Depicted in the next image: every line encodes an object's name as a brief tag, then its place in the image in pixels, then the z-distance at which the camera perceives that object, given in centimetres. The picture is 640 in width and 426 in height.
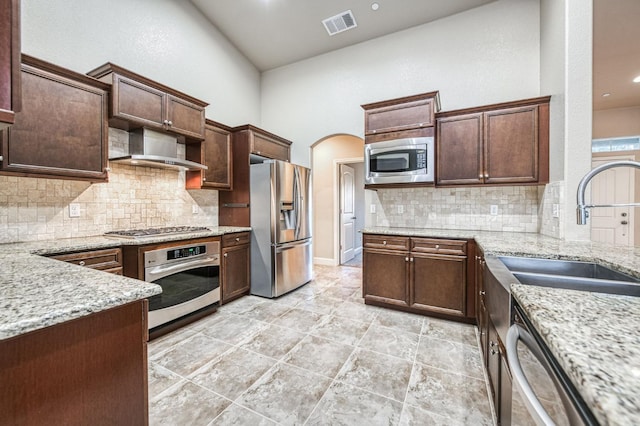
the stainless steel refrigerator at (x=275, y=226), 347
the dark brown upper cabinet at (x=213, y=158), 332
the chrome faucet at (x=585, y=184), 122
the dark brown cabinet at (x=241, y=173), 365
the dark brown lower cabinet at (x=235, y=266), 322
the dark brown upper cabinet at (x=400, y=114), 301
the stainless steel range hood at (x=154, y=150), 262
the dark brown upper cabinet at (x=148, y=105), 241
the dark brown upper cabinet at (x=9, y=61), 80
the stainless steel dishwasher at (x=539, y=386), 52
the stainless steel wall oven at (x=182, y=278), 242
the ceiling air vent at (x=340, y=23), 352
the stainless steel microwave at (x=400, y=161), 300
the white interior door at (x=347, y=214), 564
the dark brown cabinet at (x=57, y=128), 193
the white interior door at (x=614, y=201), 474
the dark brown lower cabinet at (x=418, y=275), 273
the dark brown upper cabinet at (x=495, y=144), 266
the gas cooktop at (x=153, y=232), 247
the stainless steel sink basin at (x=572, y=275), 113
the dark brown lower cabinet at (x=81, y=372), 67
